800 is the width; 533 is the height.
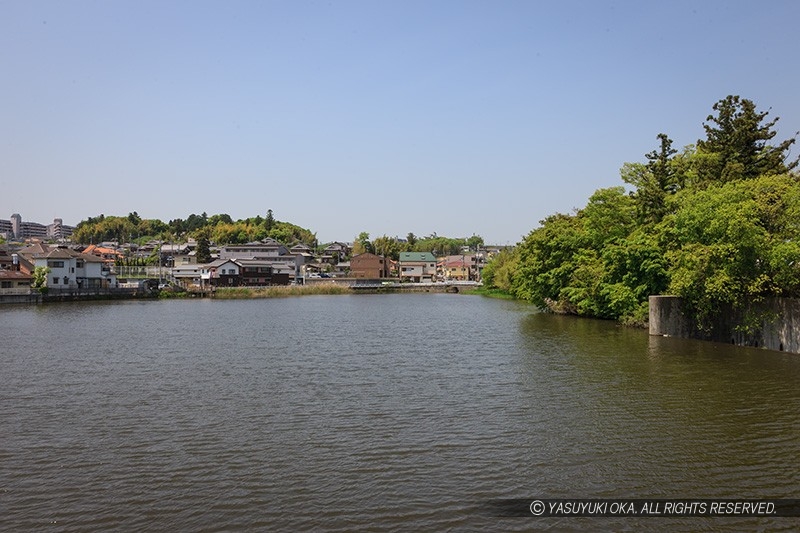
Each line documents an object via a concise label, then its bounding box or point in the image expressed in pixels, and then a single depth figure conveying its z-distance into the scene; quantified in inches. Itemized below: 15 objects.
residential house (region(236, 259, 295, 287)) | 3900.1
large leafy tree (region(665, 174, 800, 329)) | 992.9
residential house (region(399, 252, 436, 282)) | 5428.2
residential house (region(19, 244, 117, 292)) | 2891.2
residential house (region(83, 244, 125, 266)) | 5157.5
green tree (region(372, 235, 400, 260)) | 5738.2
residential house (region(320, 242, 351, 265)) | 5900.6
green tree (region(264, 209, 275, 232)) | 7209.6
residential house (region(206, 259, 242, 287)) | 3846.0
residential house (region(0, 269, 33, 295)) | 2652.6
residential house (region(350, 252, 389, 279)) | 4923.7
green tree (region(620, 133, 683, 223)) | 1547.7
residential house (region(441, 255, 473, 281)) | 5398.6
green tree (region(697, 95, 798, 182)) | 1346.0
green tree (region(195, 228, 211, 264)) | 4687.5
